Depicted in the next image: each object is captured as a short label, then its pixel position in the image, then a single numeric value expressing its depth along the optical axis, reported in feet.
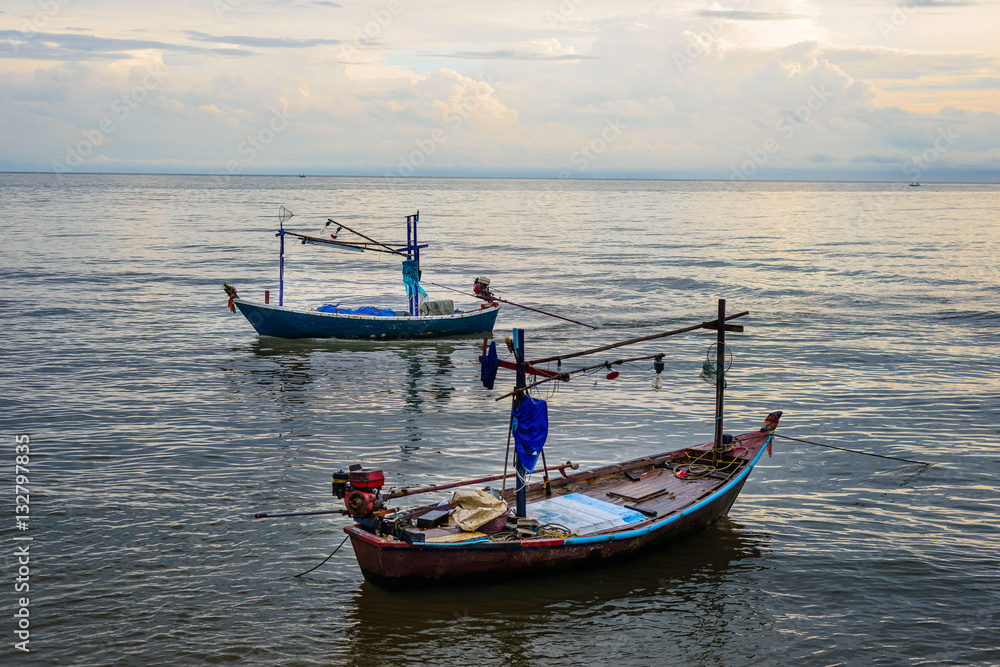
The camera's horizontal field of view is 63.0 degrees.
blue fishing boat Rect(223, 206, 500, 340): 113.70
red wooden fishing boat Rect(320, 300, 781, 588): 44.73
